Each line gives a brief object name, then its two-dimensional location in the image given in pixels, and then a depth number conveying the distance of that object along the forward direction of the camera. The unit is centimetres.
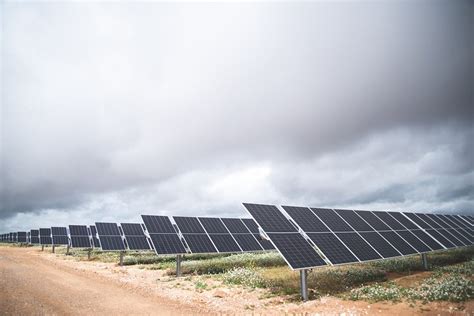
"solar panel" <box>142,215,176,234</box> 2577
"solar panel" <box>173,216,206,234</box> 2598
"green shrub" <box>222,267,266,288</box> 1803
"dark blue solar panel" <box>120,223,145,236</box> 3636
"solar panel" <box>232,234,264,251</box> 2633
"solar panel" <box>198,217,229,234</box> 2785
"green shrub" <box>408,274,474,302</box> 1309
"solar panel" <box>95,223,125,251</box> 3329
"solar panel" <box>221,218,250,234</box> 2985
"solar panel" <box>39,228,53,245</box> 5631
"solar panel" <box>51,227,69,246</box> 5091
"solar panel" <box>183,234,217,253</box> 2322
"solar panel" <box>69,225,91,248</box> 4266
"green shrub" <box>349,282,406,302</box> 1373
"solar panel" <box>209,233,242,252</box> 2455
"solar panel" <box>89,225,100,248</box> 4062
